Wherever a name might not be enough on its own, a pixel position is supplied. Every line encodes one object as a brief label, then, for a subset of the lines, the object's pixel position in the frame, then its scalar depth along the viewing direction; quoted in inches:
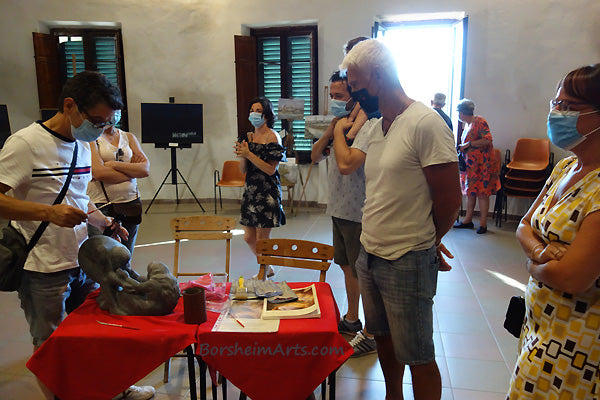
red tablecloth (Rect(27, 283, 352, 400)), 60.7
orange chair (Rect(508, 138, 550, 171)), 229.7
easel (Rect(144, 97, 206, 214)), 278.7
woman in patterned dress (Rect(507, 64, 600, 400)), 46.1
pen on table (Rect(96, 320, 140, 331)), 62.7
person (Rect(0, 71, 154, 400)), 66.1
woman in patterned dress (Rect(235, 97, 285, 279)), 139.3
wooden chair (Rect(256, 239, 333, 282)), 90.3
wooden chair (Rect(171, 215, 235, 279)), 107.7
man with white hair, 61.3
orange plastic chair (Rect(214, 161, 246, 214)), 283.6
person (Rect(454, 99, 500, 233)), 222.1
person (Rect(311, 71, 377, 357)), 96.7
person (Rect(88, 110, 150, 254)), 104.1
